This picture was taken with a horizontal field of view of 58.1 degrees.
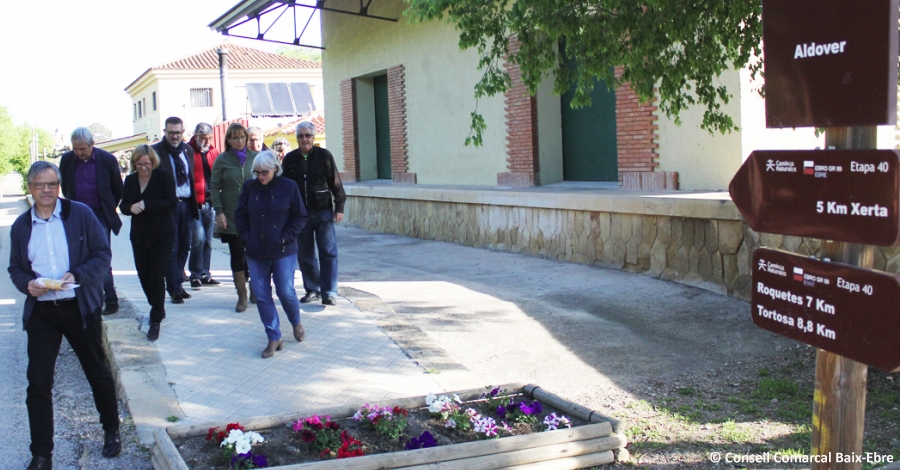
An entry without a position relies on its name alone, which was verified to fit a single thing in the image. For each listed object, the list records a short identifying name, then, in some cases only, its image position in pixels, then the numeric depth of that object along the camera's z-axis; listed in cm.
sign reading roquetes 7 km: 229
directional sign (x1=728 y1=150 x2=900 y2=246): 229
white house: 5147
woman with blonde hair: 666
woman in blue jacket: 607
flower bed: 395
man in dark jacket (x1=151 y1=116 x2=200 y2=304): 779
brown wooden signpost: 231
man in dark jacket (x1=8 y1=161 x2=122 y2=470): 425
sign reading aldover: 231
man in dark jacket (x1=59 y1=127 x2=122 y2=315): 706
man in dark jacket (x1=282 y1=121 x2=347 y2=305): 739
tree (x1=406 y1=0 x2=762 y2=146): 646
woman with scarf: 769
